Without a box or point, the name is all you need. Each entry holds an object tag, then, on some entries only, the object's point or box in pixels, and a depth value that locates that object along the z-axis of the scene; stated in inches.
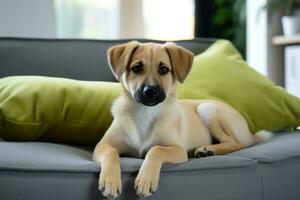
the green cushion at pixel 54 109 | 56.2
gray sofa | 46.9
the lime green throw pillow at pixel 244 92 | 62.4
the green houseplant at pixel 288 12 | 89.6
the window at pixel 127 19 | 102.8
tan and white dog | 52.5
